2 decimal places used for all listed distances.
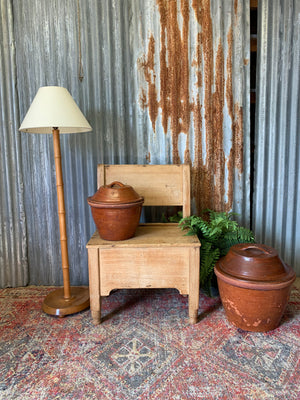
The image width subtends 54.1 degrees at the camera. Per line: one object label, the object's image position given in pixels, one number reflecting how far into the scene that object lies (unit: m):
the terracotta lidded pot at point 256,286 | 2.03
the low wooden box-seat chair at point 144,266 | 2.18
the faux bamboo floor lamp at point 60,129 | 2.14
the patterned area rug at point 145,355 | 1.62
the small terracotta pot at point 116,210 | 2.18
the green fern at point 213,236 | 2.40
